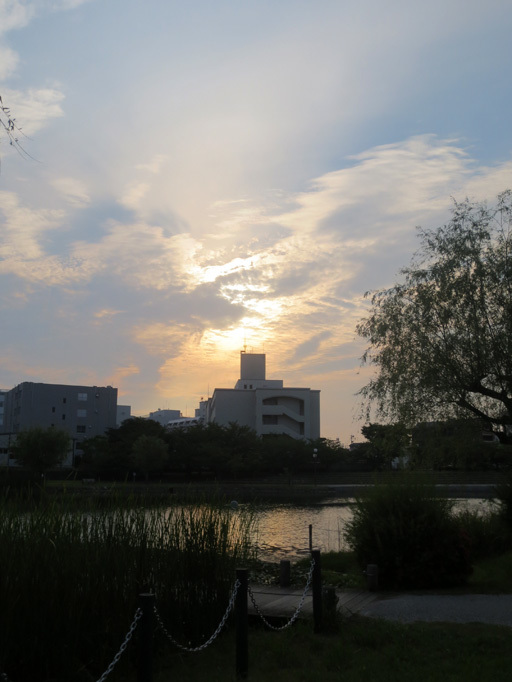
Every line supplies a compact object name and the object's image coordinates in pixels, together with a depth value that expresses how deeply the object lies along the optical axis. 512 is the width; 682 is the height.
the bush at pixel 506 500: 17.63
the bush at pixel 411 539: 13.09
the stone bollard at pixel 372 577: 12.75
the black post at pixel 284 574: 13.40
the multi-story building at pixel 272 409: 98.81
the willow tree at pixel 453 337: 16.78
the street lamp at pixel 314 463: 79.26
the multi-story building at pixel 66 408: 96.62
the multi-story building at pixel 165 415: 188.75
